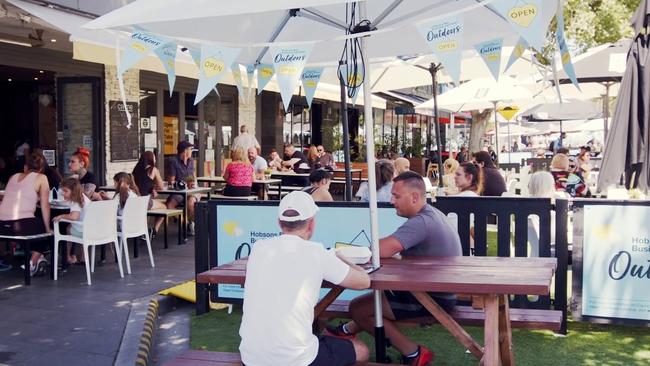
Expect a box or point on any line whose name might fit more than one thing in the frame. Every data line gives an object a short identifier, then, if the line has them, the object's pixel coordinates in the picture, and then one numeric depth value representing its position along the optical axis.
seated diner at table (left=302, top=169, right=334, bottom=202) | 7.32
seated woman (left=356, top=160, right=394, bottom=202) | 7.74
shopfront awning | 8.01
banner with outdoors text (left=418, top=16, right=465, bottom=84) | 4.23
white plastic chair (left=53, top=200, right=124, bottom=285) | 7.54
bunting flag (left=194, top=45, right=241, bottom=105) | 4.80
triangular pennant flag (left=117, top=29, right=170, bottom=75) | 4.45
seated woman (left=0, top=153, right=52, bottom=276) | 7.66
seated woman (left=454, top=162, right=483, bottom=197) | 7.34
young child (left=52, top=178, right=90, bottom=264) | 7.81
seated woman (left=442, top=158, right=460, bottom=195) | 10.38
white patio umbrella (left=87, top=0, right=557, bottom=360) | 3.81
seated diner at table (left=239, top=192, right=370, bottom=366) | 3.33
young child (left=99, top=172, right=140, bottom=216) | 8.80
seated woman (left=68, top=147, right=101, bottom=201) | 9.38
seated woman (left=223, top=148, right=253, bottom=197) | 11.24
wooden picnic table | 3.66
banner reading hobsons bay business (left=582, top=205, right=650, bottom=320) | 5.43
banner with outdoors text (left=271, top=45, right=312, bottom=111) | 4.86
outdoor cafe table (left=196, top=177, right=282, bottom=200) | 12.55
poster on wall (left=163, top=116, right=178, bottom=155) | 16.41
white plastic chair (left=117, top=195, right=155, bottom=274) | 8.17
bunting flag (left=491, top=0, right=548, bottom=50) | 3.90
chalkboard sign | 14.03
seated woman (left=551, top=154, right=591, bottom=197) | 10.72
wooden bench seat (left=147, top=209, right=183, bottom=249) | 9.76
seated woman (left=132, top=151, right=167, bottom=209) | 10.35
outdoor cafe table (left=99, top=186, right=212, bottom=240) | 10.37
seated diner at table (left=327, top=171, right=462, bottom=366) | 4.45
